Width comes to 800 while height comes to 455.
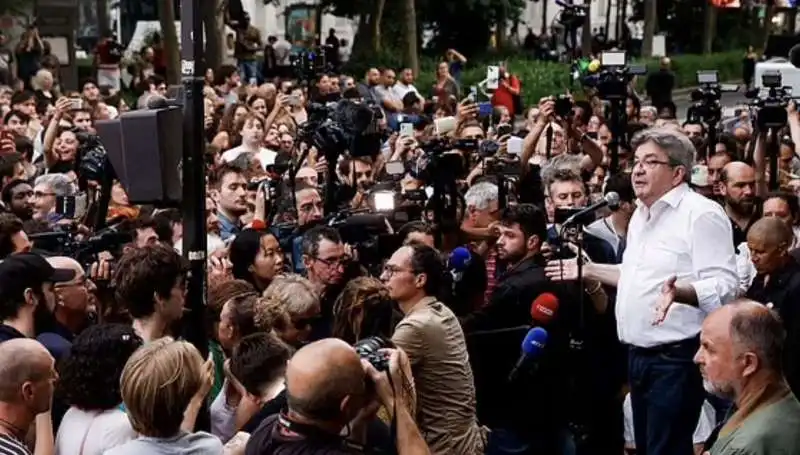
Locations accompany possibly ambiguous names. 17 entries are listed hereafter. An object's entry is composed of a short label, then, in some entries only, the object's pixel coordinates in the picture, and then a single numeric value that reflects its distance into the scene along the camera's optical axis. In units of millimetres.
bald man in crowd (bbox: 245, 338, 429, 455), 4961
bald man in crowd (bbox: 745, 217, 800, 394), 8477
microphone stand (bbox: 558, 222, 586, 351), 7738
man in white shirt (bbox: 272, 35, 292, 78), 29672
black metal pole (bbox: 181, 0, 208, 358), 7062
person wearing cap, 6918
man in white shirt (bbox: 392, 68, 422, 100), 23609
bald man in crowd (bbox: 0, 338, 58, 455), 5598
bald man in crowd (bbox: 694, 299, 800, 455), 5270
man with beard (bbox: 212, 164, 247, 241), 10836
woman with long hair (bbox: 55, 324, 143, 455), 5754
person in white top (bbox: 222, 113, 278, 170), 13820
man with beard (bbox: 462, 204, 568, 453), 8109
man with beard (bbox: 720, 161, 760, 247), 10484
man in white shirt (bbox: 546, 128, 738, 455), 7316
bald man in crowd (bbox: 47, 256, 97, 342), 7559
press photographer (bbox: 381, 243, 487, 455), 6836
